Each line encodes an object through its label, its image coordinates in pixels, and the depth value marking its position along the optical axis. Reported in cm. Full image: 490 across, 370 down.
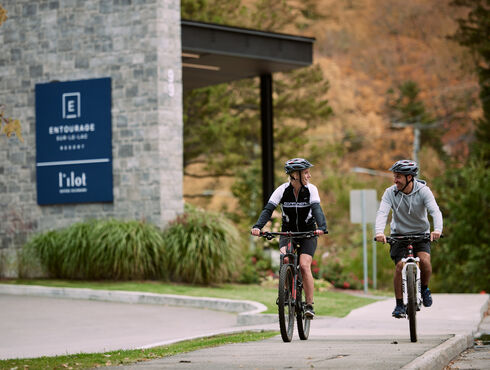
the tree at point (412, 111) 6075
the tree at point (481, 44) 4298
